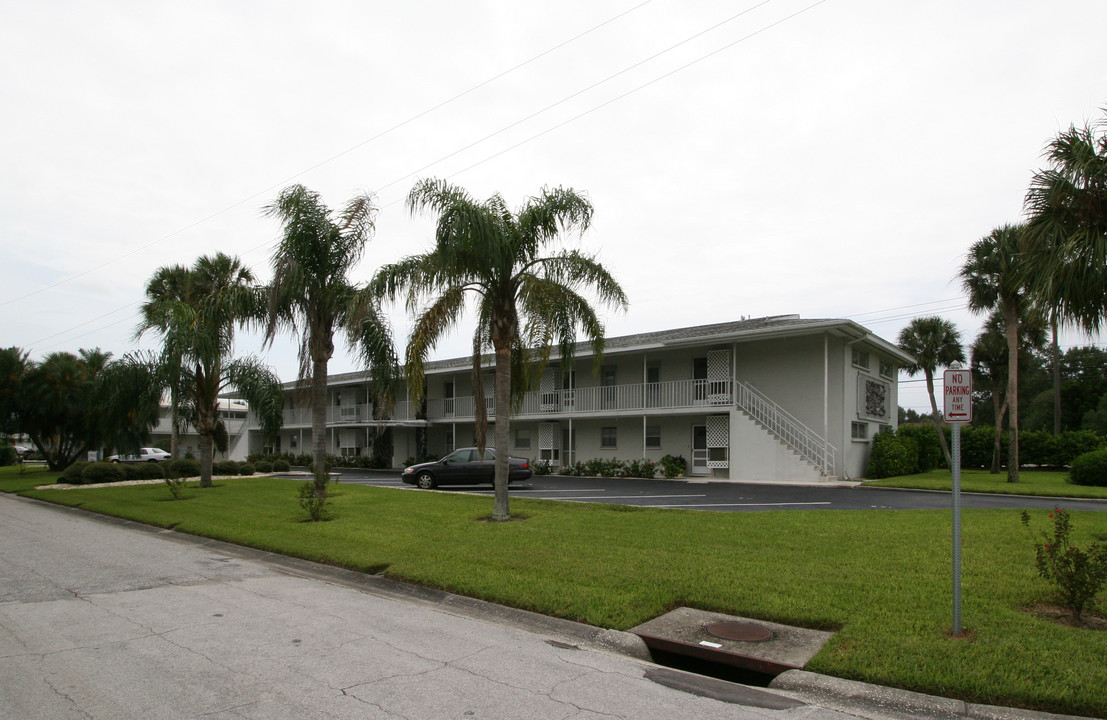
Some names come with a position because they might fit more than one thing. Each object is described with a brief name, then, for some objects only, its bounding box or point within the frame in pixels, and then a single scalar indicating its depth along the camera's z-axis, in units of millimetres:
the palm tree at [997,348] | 33953
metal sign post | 6160
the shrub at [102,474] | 28016
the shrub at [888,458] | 25922
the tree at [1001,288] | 24188
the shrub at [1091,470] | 23422
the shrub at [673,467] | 27922
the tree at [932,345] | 36188
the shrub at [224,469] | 32938
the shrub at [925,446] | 30250
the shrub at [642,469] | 28391
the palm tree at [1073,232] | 10242
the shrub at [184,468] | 29594
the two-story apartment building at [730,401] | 25359
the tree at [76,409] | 30375
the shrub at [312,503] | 15203
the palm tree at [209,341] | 20172
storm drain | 6004
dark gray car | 24812
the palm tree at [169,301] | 23344
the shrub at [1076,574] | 6473
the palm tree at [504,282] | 14234
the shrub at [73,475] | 27891
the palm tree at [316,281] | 17953
